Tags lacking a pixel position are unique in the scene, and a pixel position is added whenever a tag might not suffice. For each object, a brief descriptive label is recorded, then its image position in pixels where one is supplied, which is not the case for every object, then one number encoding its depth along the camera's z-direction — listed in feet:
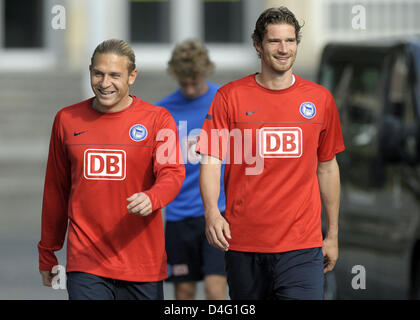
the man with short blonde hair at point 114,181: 33.63
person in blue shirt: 47.06
